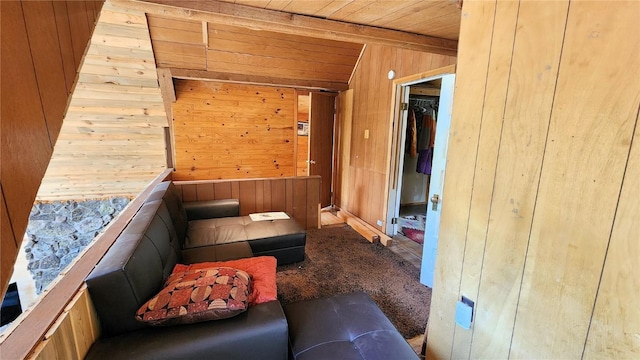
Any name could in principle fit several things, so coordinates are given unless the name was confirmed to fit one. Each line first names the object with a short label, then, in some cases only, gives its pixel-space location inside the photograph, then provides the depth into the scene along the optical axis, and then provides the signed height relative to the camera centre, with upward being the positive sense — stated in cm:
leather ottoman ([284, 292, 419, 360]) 126 -95
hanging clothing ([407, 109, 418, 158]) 430 -2
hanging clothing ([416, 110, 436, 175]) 435 -16
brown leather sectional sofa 114 -84
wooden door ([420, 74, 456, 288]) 232 -40
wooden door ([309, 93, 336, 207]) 455 -5
